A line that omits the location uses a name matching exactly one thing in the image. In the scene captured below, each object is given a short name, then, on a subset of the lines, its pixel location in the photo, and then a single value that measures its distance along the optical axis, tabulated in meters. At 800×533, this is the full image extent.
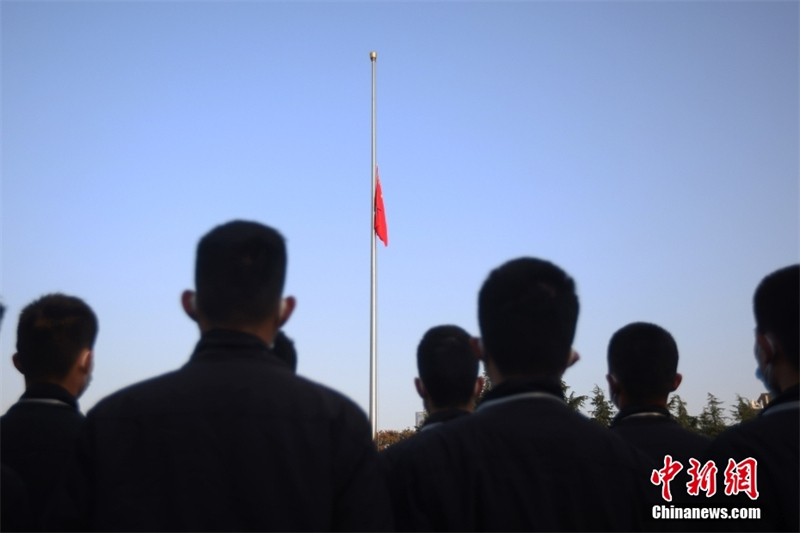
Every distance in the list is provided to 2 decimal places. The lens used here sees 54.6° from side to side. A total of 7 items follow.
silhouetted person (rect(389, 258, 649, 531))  2.59
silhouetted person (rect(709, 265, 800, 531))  2.89
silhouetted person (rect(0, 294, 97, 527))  3.26
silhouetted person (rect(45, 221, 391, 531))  2.36
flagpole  13.55
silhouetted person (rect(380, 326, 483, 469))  4.10
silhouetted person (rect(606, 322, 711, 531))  3.95
